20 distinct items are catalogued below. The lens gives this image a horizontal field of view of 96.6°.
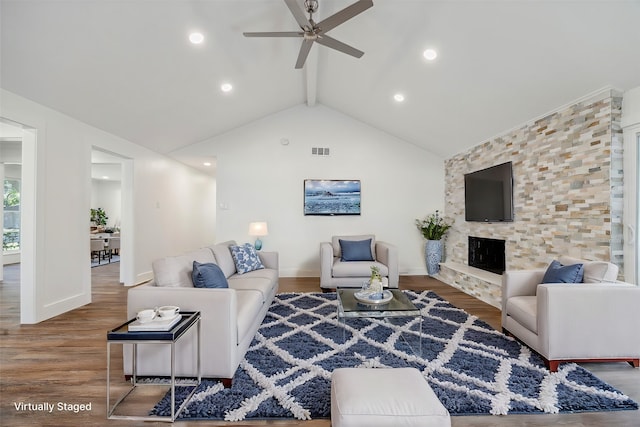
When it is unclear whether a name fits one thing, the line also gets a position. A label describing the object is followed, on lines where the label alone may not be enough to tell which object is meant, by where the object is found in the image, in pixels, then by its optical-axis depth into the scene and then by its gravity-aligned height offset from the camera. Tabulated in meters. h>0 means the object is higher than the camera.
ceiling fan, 2.26 +1.66
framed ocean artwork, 5.58 +0.37
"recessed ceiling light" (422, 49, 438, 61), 3.13 +1.80
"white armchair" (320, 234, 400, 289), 4.31 -0.84
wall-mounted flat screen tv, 3.96 +0.33
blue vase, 5.37 -0.75
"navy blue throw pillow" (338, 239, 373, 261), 4.63 -0.57
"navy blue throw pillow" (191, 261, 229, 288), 2.32 -0.51
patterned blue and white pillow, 3.62 -0.56
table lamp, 5.16 -0.24
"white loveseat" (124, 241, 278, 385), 1.95 -0.83
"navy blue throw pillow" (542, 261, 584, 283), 2.36 -0.49
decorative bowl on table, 2.71 -0.79
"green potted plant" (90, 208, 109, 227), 9.09 -0.05
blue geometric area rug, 1.74 -1.16
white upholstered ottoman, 1.19 -0.82
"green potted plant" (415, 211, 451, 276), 5.38 -0.52
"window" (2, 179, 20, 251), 6.78 +0.01
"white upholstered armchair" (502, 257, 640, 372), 2.14 -0.81
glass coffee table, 2.44 -0.83
